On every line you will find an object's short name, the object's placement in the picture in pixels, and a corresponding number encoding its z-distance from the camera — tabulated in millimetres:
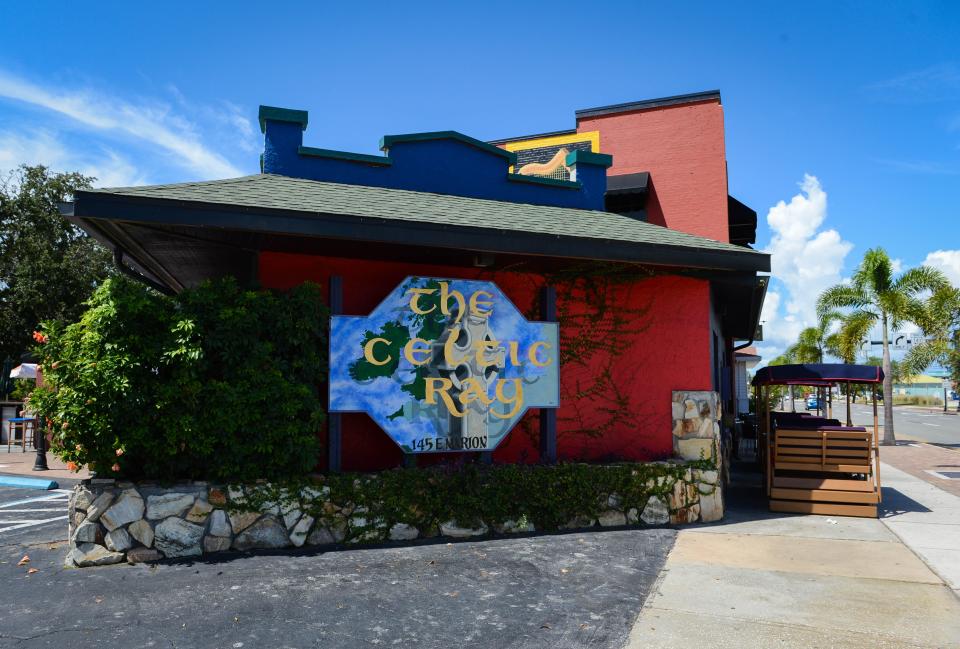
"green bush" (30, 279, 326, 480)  6445
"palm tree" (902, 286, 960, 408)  24734
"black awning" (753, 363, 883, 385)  10297
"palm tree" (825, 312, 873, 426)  25359
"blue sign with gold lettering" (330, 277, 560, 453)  7844
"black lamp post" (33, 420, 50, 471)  14438
